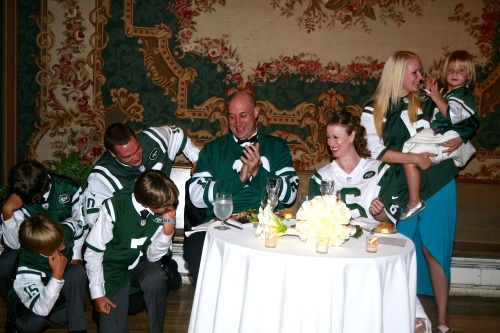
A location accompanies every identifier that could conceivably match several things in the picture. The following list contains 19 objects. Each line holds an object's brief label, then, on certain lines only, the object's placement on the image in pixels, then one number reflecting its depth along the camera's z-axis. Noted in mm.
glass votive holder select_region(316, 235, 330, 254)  2629
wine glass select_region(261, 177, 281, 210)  2994
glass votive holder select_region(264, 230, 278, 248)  2689
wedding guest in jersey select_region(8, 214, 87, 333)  3207
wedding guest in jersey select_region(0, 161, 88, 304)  3520
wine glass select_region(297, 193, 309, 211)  3084
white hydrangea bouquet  2656
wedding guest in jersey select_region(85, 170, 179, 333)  3299
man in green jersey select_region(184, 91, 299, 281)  3883
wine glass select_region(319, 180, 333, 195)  3117
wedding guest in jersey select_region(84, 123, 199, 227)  3797
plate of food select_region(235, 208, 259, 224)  3162
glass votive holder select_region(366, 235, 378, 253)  2719
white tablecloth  2576
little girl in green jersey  3826
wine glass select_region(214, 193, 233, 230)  2992
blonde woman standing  3863
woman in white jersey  3695
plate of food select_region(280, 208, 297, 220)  3341
